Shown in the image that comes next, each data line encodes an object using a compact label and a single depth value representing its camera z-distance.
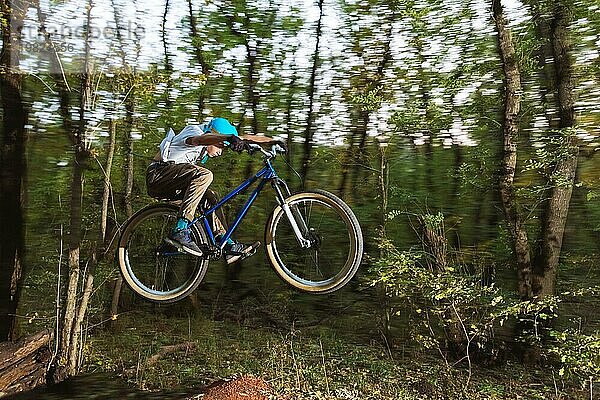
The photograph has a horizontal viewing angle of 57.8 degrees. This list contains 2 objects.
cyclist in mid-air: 2.76
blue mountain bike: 2.59
